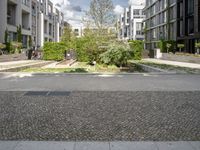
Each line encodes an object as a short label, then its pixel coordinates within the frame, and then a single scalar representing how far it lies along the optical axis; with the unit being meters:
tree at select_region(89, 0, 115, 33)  21.77
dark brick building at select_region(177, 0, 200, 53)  26.23
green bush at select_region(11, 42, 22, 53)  25.03
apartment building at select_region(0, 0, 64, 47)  30.17
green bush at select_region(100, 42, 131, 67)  13.26
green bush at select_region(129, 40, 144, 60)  21.28
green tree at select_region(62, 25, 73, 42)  45.34
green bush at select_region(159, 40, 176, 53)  31.04
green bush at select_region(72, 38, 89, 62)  19.46
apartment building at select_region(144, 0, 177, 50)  36.34
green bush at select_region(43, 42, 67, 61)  20.53
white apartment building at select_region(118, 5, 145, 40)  61.99
